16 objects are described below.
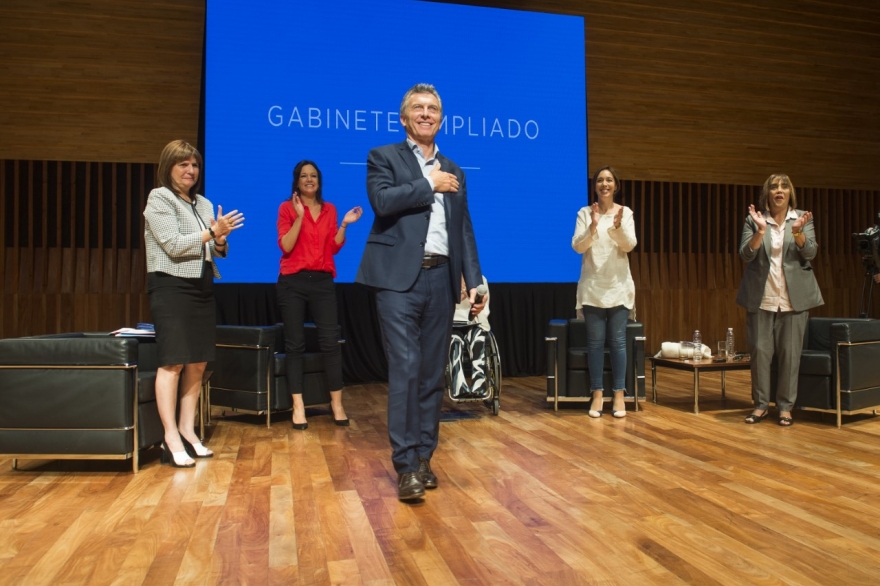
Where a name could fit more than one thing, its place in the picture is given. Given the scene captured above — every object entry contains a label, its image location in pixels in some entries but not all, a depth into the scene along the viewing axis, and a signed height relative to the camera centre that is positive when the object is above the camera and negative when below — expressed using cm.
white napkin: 479 -35
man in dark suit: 256 +11
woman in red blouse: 407 +15
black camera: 480 +39
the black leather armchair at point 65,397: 296 -42
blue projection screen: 557 +159
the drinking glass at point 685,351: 479 -35
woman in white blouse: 430 +13
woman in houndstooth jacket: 305 +11
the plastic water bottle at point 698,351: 476 -35
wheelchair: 449 -47
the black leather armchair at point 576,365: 467 -44
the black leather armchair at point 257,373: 416 -45
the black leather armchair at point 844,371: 401 -41
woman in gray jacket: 402 +9
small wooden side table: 448 -42
